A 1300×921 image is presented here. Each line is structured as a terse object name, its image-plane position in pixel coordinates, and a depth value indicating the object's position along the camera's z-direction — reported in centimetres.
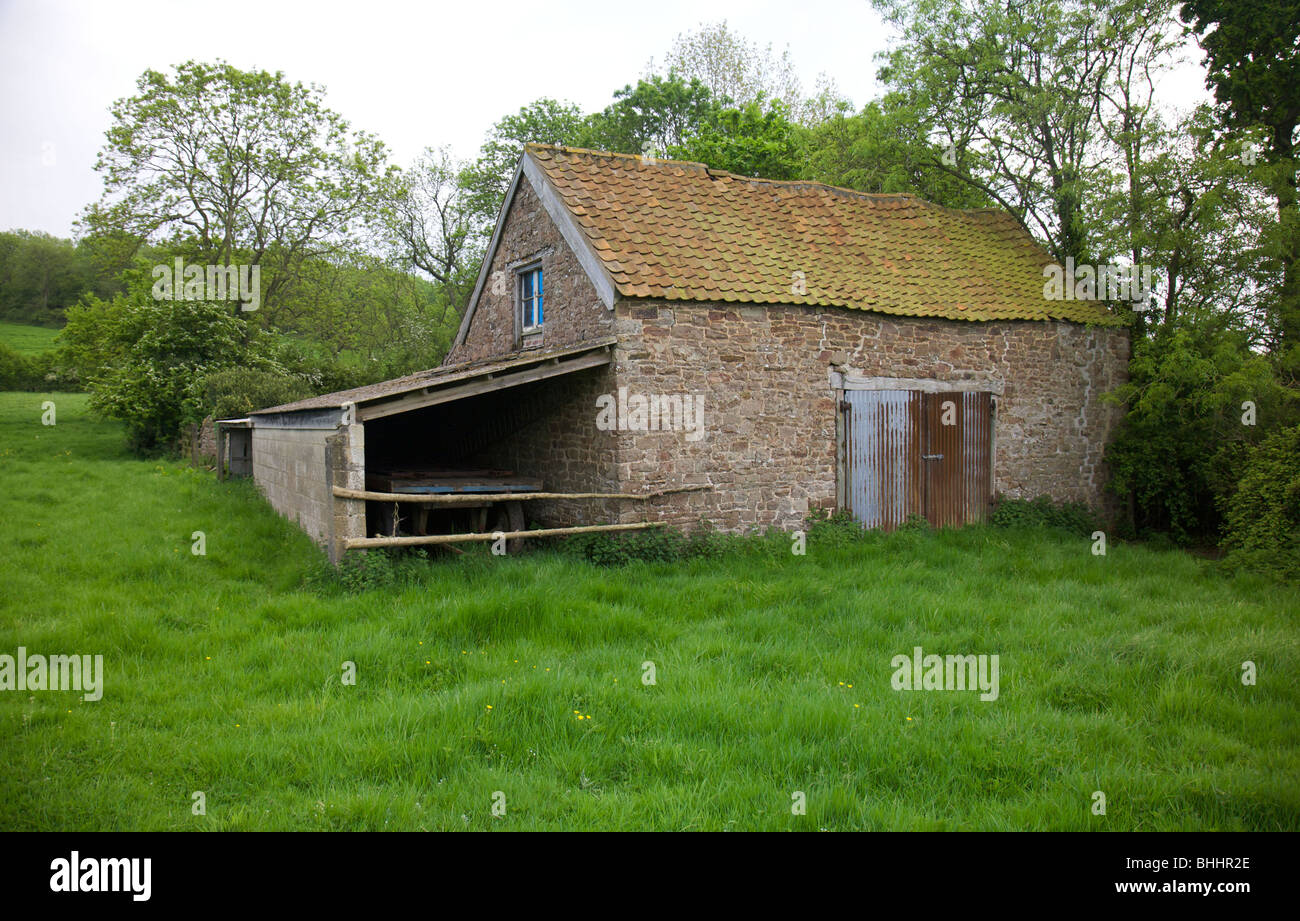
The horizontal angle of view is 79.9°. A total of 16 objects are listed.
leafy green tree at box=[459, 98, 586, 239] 3052
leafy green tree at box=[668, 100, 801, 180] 2366
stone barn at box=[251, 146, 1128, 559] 1053
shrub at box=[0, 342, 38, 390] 3303
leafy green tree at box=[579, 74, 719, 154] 2972
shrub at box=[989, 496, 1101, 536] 1308
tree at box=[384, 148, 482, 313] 3309
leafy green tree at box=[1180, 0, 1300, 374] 1330
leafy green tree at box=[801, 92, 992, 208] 1711
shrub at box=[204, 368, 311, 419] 2006
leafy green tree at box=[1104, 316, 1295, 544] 1132
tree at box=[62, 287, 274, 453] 2258
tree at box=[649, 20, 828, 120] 3089
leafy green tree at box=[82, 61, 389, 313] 2570
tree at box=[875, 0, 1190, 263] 1438
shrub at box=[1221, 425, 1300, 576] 976
